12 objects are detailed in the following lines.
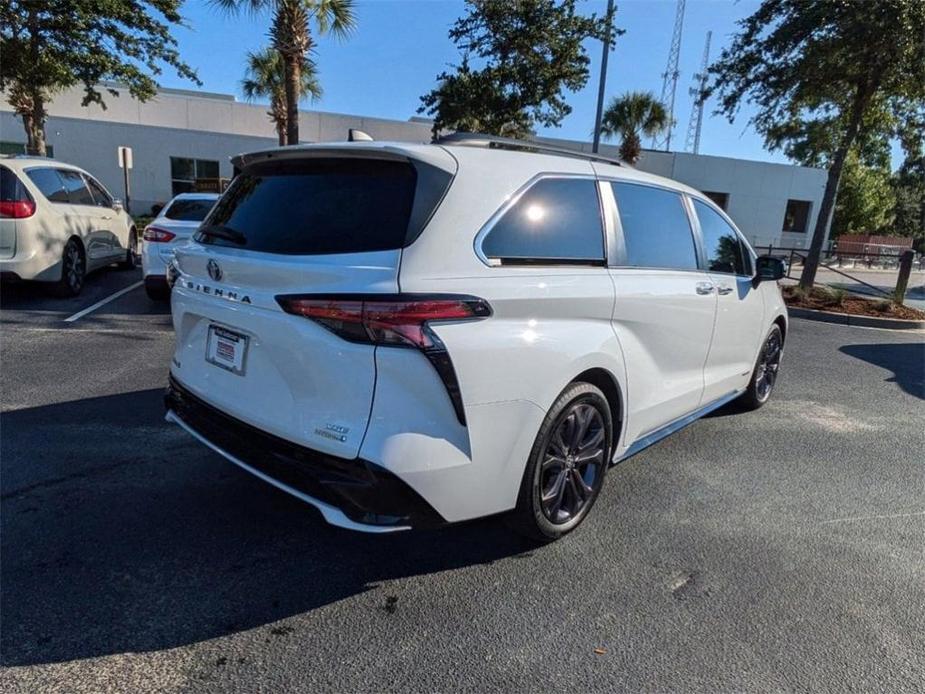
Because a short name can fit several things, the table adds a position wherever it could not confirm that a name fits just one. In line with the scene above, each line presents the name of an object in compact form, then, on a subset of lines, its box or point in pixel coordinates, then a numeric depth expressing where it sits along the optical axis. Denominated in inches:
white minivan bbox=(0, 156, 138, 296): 282.5
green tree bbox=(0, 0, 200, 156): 537.0
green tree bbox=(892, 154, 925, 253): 1983.3
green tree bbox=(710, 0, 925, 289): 401.4
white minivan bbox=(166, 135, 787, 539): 89.3
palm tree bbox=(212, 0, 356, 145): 512.7
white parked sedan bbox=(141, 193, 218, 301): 301.6
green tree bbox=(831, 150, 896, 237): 1553.9
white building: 973.2
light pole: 621.0
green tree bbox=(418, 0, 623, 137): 636.7
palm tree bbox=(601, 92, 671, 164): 952.3
